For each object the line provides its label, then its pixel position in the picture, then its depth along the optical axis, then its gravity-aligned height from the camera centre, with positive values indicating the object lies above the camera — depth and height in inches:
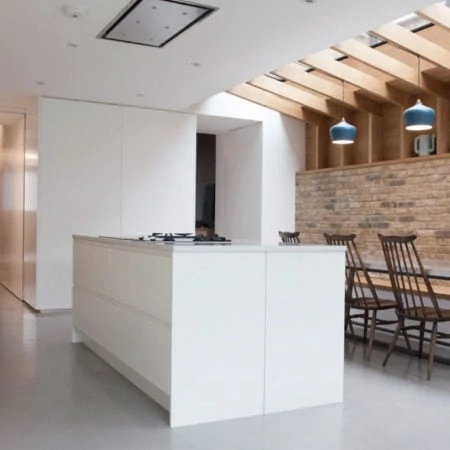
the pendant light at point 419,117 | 197.5 +36.8
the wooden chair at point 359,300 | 188.5 -25.9
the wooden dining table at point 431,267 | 167.2 -13.5
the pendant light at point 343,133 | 242.4 +38.0
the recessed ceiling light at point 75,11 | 160.9 +59.1
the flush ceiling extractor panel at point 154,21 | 161.3 +59.5
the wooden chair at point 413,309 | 162.6 -25.1
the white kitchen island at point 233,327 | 119.8 -23.0
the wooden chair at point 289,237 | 223.6 -5.3
